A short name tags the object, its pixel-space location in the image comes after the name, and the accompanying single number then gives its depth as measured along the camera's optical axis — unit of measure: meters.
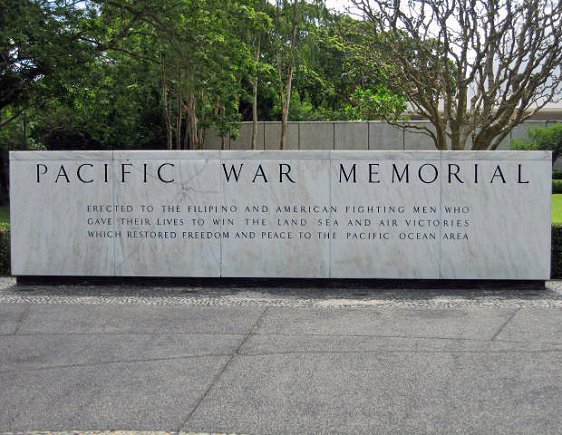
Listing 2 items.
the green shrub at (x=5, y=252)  12.14
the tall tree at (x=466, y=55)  15.95
